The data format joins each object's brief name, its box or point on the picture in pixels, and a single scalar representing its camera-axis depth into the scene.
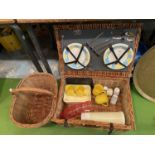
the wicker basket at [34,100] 1.11
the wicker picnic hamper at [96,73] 0.99
